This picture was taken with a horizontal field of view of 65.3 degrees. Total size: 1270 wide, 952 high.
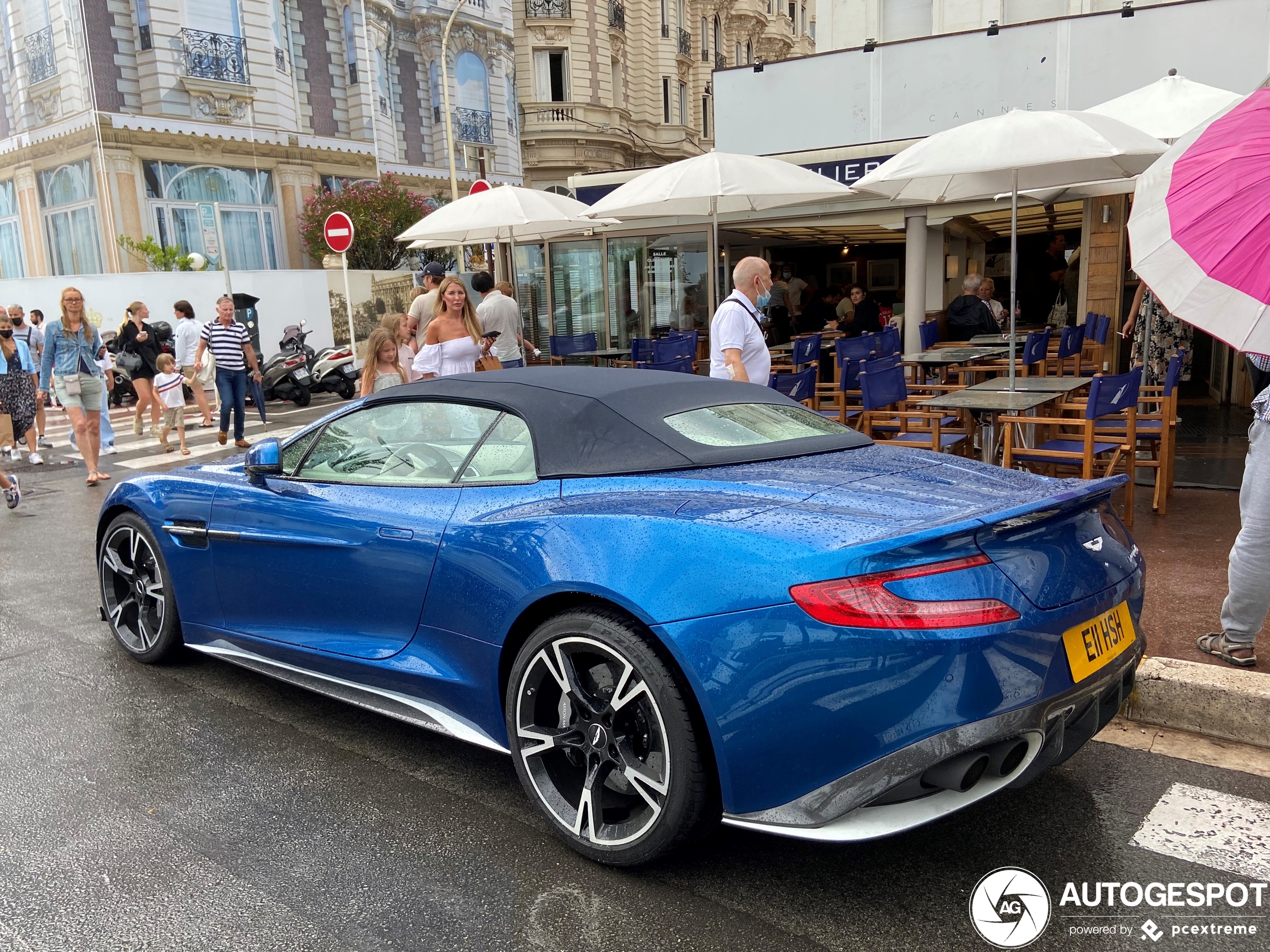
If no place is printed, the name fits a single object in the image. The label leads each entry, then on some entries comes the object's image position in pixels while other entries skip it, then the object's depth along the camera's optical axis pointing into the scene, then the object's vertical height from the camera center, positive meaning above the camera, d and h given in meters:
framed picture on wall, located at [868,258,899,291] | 22.83 -0.16
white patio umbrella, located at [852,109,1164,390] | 6.32 +0.74
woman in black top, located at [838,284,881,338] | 13.69 -0.69
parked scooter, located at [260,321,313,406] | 16.94 -1.41
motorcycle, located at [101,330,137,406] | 17.05 -1.38
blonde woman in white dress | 7.89 -0.41
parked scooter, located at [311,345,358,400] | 17.67 -1.38
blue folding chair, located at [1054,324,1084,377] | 9.54 -0.83
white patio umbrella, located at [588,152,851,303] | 8.79 +0.80
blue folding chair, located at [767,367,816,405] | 7.74 -0.86
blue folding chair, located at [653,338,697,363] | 11.56 -0.84
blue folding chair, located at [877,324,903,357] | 10.58 -0.80
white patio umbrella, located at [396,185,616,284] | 10.71 +0.75
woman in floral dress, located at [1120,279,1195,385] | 9.43 -0.80
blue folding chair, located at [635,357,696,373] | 11.03 -0.96
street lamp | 22.69 +4.12
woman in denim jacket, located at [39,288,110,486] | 10.05 -0.68
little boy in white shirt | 12.16 -1.13
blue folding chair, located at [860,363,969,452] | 7.06 -1.07
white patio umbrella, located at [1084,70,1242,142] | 7.54 +1.15
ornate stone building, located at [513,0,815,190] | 38.47 +8.28
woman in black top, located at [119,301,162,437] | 13.19 -0.70
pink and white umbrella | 3.28 +0.08
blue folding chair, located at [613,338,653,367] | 12.51 -0.93
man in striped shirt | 11.09 -0.68
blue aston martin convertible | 2.30 -0.85
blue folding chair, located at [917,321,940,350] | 11.77 -0.79
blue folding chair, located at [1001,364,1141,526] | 6.10 -1.13
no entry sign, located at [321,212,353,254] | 14.88 +0.87
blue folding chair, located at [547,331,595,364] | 14.35 -0.90
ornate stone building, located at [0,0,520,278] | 23.48 +4.47
